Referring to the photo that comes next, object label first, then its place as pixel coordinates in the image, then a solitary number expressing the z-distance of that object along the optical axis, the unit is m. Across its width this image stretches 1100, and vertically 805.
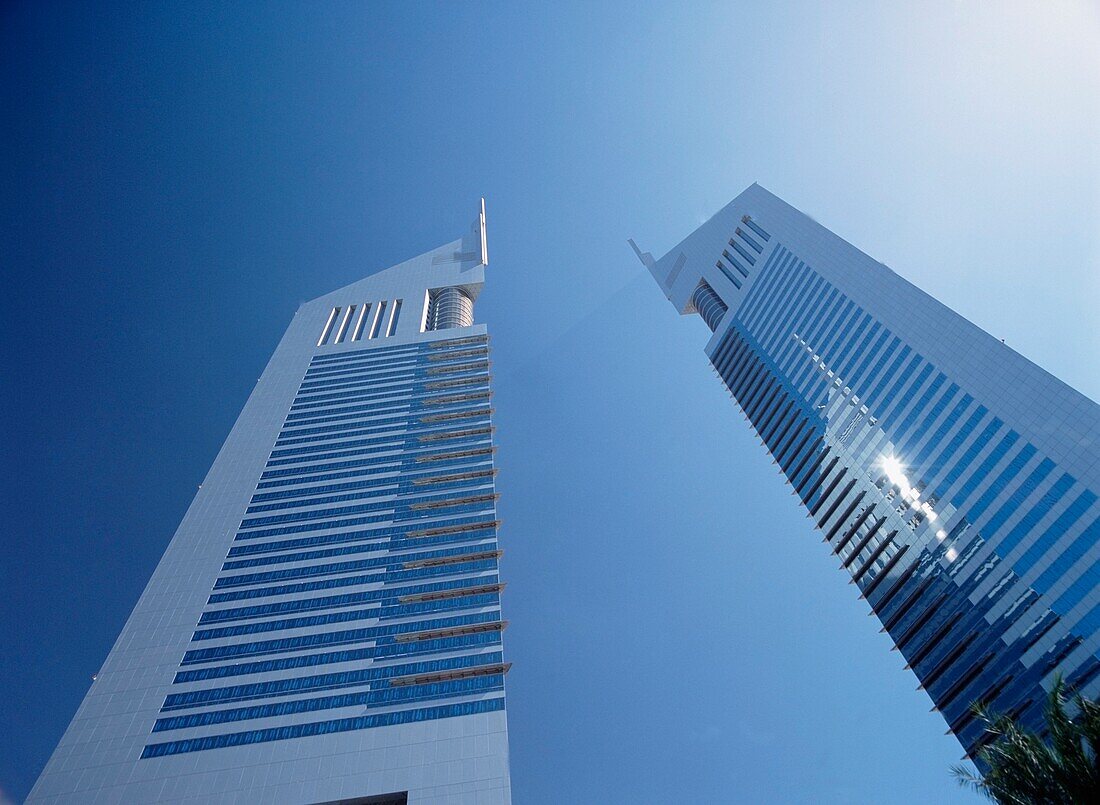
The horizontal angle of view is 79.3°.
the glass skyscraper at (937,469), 53.19
